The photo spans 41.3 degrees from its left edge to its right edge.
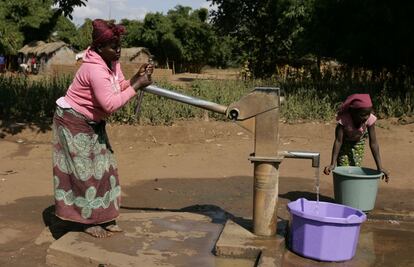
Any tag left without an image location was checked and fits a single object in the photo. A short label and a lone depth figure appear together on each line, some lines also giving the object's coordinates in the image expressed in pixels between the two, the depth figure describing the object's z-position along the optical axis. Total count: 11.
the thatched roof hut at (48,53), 34.72
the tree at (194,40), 39.69
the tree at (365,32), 10.64
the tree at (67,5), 7.71
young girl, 4.71
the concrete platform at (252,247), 3.38
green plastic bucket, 4.55
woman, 3.64
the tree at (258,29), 23.22
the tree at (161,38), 39.38
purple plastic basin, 3.38
